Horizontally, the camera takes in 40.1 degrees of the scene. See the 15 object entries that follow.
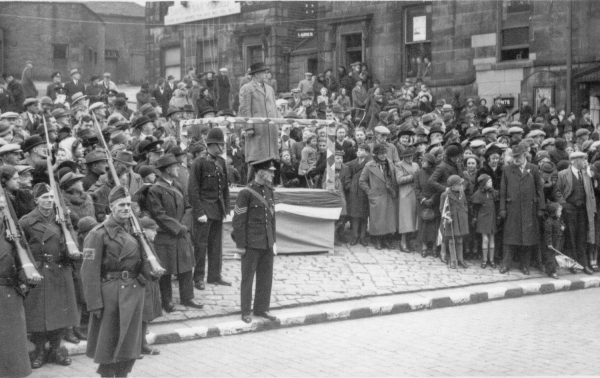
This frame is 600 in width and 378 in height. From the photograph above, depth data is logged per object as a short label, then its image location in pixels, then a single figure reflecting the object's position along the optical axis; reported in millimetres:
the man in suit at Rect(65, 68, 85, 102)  21938
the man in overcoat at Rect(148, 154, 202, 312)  10141
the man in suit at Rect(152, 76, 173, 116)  24359
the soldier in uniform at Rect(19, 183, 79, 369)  8320
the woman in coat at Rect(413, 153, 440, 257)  14102
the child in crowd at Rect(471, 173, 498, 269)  13784
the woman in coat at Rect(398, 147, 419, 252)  14516
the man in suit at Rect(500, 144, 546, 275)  13578
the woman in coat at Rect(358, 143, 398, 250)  14539
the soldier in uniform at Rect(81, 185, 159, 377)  6965
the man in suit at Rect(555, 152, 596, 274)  14188
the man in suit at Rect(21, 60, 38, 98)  22653
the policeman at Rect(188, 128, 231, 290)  11359
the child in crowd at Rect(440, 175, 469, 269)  13617
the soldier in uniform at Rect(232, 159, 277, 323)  10164
